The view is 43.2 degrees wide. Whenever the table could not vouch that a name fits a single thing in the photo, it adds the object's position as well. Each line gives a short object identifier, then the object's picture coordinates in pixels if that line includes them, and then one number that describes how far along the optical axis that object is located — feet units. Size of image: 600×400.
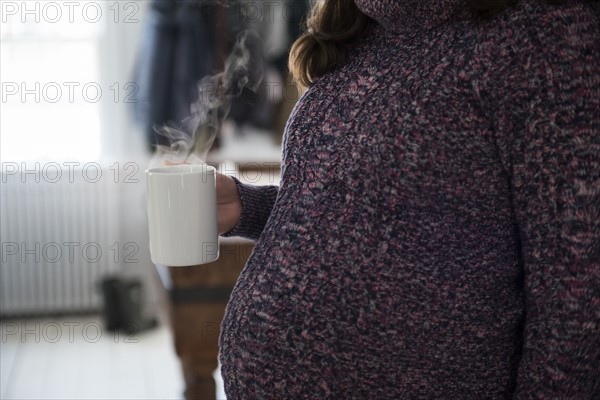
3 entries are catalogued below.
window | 10.50
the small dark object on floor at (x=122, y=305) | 10.66
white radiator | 10.72
